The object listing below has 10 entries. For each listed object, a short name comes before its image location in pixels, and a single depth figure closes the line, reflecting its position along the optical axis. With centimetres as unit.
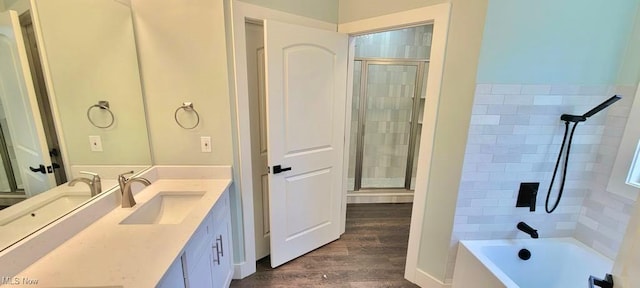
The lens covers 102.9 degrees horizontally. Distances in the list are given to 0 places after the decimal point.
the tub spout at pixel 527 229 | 168
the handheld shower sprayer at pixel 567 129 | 143
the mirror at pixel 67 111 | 98
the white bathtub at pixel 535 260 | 168
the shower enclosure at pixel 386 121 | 327
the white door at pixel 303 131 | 183
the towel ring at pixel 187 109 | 172
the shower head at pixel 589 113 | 137
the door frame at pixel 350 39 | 163
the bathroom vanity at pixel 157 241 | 93
